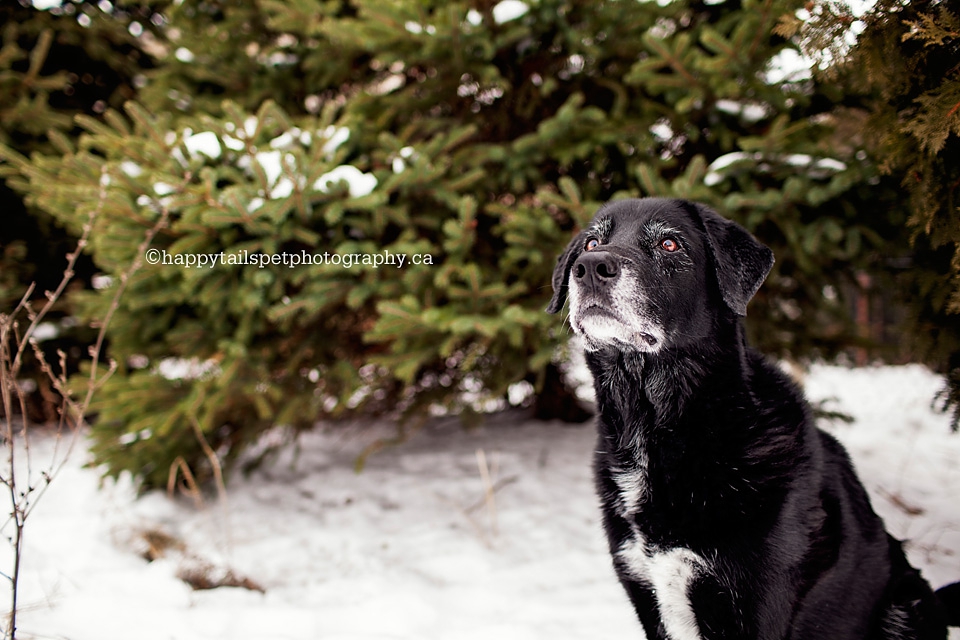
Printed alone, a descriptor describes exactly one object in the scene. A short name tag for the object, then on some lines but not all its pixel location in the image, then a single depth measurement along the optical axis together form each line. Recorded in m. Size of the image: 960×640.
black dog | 1.77
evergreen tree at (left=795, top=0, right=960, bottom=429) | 2.03
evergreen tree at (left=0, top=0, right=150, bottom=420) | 4.98
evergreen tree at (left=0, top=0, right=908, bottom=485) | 3.12
